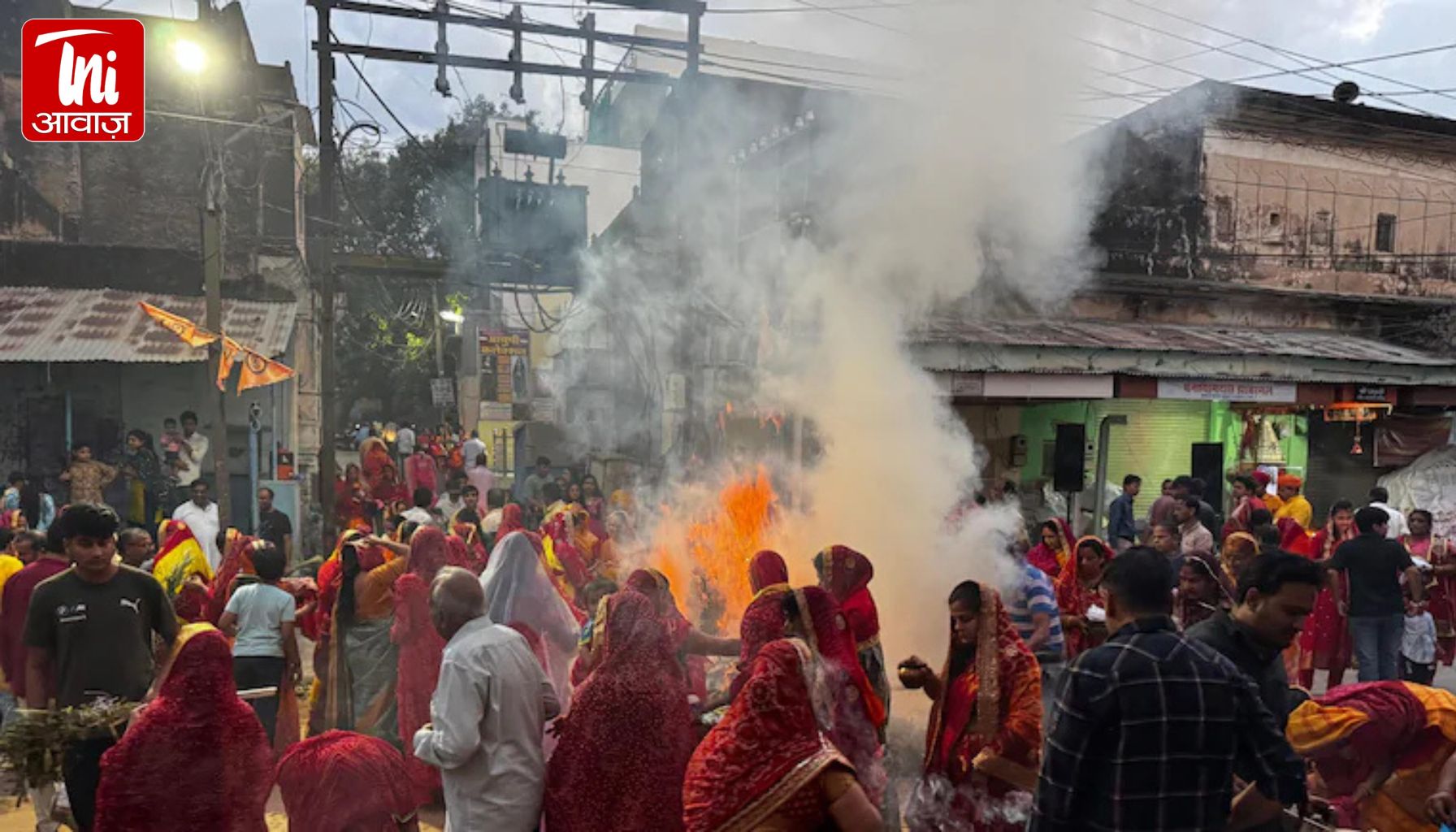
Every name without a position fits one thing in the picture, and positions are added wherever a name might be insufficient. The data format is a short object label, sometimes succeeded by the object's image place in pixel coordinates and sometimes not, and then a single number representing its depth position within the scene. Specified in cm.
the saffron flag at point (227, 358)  988
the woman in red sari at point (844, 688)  363
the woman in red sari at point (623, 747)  317
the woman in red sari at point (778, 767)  239
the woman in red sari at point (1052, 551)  728
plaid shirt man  251
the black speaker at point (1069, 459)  1360
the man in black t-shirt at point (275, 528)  911
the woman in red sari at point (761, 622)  349
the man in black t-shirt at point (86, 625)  421
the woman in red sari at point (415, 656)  486
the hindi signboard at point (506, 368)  2266
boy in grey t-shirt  521
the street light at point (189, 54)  1557
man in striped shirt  551
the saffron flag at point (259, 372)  1116
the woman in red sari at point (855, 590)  448
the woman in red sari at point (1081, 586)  618
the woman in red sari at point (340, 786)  321
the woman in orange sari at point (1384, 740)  307
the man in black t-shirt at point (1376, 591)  680
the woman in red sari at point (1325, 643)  759
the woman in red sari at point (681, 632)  478
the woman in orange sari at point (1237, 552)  635
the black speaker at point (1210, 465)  1464
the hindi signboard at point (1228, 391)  1245
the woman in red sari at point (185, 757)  300
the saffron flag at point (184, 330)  1003
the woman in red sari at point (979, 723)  345
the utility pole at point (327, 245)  1154
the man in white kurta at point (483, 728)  318
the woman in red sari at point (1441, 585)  798
